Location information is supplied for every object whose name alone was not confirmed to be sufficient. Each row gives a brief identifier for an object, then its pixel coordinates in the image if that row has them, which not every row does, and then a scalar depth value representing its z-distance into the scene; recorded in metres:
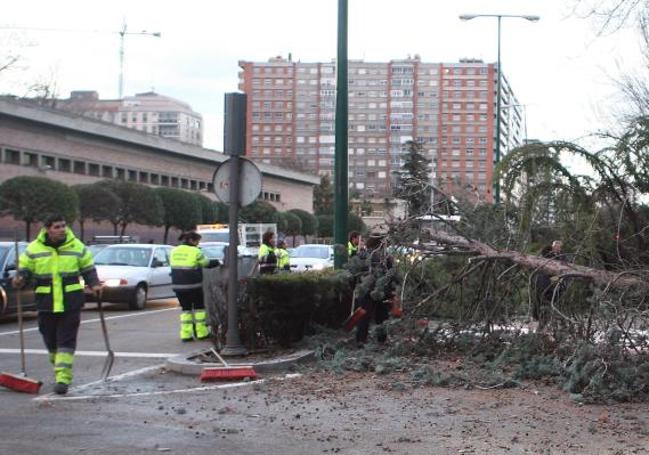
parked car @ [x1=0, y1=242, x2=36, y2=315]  13.33
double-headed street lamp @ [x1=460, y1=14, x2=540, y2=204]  29.12
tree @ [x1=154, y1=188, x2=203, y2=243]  48.47
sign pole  9.09
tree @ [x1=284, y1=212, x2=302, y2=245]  64.38
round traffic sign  9.34
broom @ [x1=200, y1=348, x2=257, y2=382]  8.06
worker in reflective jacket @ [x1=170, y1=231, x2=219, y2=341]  11.16
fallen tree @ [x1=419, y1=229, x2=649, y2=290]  7.80
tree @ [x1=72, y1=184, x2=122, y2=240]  40.75
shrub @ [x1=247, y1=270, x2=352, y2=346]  9.36
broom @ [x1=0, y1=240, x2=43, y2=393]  7.40
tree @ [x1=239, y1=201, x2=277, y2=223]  55.37
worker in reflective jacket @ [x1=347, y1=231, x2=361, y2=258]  13.76
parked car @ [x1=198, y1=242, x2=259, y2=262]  21.61
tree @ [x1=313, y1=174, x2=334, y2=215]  99.88
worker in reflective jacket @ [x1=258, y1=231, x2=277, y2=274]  14.48
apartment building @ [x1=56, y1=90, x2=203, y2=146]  92.81
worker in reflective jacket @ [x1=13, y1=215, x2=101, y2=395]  7.44
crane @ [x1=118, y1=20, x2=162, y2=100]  54.98
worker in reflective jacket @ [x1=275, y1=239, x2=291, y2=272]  16.62
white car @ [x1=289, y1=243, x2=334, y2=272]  22.79
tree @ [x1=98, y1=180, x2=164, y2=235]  42.91
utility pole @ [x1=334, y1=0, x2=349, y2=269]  12.23
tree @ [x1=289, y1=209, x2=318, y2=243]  69.94
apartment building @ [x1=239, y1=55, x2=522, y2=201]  104.62
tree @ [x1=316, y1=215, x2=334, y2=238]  76.81
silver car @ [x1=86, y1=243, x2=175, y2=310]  16.64
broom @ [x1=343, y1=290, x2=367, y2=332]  10.15
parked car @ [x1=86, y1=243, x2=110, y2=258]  19.79
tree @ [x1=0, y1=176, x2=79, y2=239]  35.19
